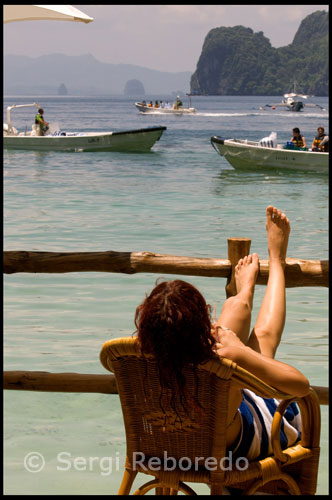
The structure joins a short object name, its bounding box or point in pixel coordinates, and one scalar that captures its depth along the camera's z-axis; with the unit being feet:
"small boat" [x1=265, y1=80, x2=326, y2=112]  298.35
